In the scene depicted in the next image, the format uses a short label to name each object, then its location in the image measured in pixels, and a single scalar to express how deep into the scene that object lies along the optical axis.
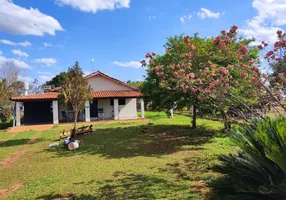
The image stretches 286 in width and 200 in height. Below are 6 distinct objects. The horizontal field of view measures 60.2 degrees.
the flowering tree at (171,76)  9.52
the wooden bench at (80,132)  14.73
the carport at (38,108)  24.94
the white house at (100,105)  26.20
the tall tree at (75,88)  14.67
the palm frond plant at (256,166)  3.23
